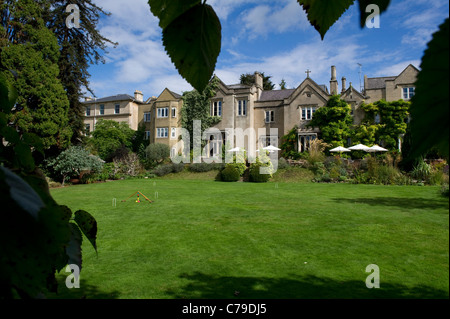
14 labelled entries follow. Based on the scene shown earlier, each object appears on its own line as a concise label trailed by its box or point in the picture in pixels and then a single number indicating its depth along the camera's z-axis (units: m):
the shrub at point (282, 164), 25.80
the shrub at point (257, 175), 23.16
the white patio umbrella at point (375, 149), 25.25
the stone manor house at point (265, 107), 30.02
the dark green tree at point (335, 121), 29.18
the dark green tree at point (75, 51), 25.08
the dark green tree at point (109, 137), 35.41
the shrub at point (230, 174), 24.38
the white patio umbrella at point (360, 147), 26.12
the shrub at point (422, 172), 17.97
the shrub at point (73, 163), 22.47
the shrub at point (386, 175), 18.59
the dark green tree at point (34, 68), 20.16
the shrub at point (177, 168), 29.20
